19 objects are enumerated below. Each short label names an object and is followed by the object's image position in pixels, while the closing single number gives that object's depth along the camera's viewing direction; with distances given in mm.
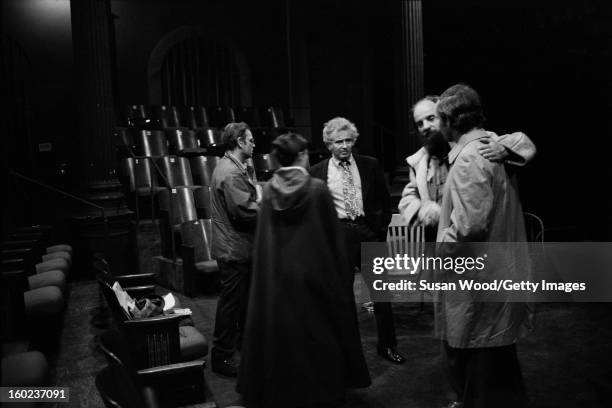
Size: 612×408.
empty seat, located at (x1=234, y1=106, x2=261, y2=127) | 8594
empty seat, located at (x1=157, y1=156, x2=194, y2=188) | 5977
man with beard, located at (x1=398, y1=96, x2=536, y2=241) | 2291
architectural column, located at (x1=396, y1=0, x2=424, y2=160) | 6445
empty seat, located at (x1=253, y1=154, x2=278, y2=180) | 6688
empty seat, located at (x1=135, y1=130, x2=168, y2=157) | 6830
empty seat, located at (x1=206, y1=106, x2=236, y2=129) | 8438
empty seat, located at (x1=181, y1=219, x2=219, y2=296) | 4598
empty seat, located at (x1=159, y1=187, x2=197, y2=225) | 5129
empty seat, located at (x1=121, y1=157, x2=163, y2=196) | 5957
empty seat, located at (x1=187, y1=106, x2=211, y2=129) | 8367
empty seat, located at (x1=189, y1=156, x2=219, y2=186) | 6164
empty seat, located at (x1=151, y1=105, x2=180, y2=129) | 8094
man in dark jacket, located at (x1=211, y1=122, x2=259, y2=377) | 2939
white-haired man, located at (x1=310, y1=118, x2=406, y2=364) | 3059
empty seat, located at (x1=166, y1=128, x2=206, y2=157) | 7117
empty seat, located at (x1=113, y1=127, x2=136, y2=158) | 6441
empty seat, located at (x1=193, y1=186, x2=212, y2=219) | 5312
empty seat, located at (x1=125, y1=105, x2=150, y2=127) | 7927
